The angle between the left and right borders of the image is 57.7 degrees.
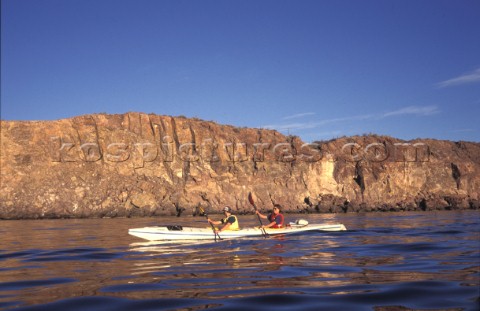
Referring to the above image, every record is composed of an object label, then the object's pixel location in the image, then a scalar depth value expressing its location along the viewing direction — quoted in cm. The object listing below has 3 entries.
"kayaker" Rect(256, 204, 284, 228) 1790
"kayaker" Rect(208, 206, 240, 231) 1661
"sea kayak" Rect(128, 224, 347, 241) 1616
